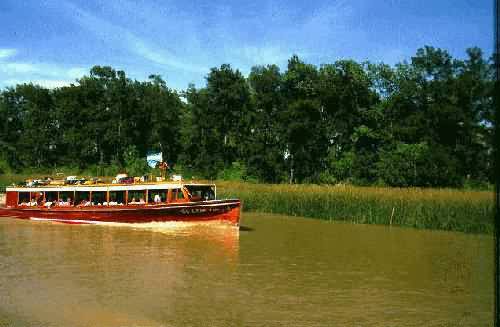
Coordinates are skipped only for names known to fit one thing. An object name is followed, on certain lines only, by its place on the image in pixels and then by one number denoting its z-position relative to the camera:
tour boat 24.94
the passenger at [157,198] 26.18
